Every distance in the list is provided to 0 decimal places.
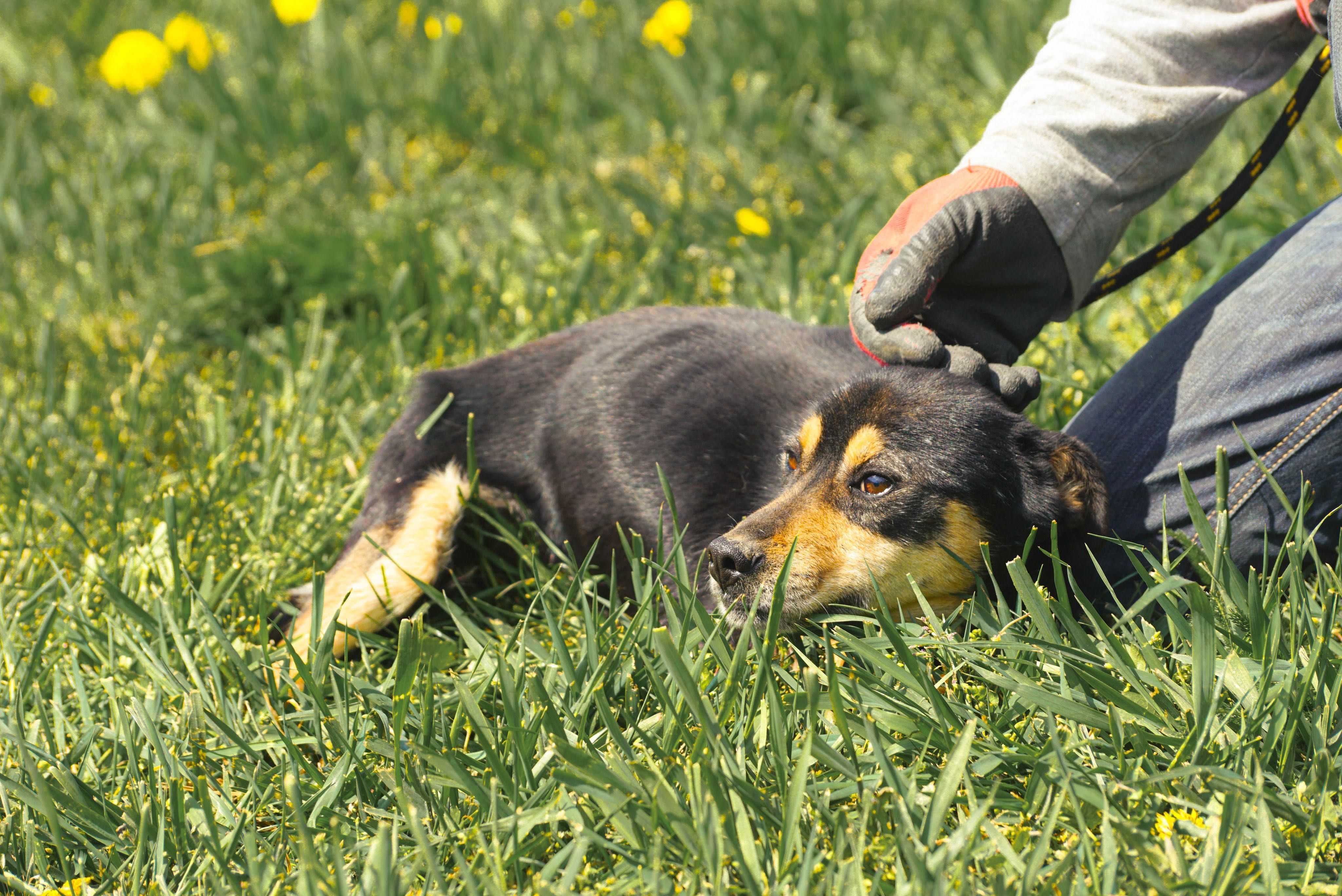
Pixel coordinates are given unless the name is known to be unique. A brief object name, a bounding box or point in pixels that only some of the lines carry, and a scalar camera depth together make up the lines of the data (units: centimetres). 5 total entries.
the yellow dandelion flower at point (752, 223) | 938
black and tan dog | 512
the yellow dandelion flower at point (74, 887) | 427
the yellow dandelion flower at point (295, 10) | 1194
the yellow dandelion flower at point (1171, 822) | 385
